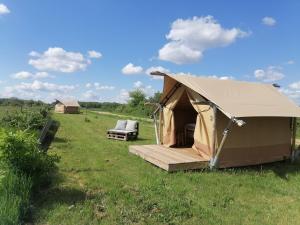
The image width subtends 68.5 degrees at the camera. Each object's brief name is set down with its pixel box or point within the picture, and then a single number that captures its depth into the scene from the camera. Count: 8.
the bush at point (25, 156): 3.85
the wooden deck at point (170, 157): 5.81
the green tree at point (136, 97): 45.49
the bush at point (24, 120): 8.27
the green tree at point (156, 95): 42.53
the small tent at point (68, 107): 31.84
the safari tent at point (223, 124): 6.11
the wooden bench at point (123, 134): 10.23
